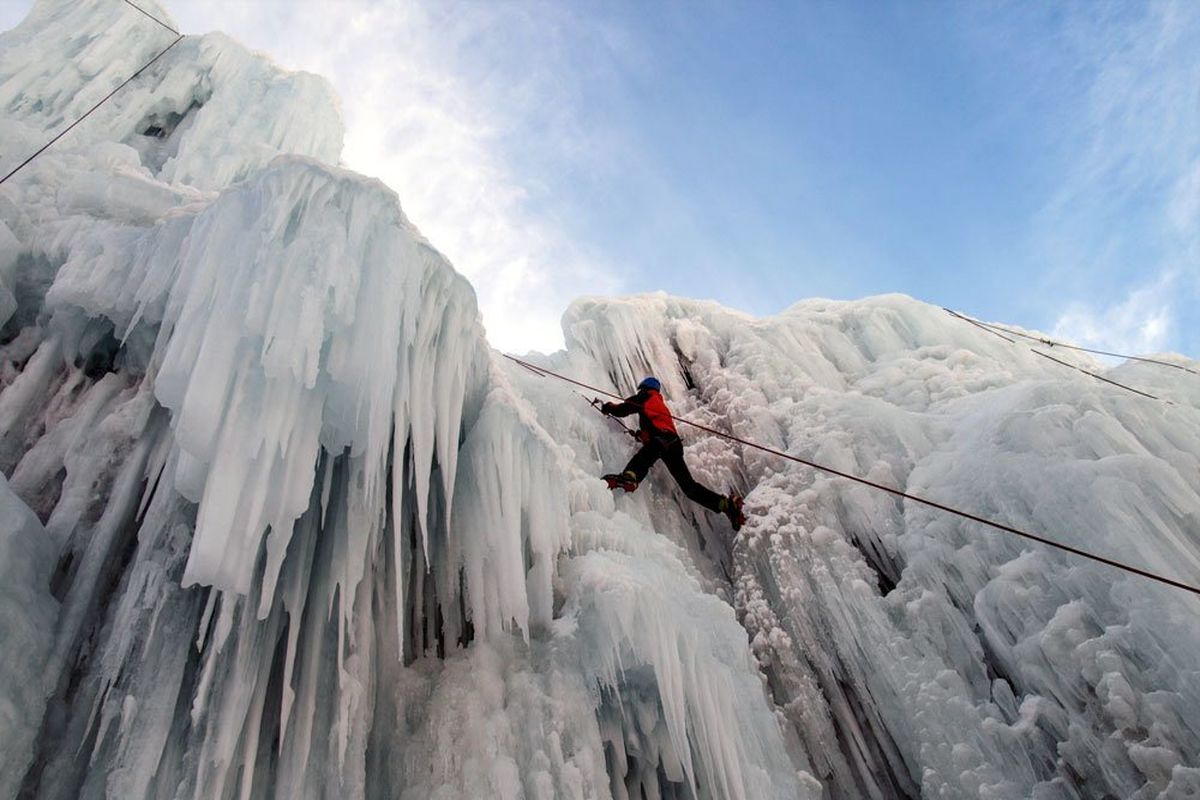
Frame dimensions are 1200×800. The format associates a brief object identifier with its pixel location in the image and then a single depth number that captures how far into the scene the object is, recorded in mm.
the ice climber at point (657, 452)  5039
